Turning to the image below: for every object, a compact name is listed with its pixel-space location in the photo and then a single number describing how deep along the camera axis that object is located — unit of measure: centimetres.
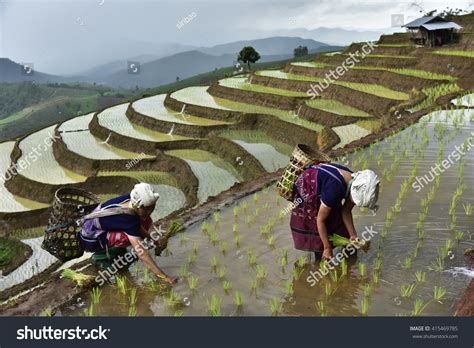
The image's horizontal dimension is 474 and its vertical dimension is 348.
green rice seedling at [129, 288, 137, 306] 420
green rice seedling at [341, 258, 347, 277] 442
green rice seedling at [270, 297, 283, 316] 400
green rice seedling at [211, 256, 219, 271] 497
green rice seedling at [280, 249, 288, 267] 484
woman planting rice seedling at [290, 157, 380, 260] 391
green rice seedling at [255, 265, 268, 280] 462
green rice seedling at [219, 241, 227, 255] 538
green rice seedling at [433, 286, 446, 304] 405
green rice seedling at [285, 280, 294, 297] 431
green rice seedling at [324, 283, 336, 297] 426
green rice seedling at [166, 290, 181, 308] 418
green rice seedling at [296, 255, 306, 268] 476
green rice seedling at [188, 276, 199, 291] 448
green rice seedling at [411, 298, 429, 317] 384
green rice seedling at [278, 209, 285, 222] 631
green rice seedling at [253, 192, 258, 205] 718
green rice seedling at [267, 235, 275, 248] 547
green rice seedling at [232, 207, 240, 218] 659
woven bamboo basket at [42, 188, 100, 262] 474
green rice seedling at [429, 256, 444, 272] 460
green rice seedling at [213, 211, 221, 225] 628
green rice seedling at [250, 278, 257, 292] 444
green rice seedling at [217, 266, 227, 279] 474
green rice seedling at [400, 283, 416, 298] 415
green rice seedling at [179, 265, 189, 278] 475
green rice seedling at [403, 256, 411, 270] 464
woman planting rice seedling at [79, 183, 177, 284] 423
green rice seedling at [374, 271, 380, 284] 441
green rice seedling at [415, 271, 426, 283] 436
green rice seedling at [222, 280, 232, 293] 444
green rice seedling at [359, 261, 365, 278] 452
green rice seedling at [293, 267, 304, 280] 454
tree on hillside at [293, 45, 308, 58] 7006
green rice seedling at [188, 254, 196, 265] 509
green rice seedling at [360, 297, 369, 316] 392
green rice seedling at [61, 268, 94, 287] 443
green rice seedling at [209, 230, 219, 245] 567
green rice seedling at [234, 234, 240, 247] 561
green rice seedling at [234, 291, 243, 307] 414
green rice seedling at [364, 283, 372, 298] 413
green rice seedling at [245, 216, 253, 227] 627
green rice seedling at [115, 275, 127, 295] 434
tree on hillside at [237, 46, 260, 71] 3638
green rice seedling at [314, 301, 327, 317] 400
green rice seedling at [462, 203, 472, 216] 587
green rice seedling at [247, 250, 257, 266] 501
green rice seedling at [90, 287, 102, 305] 426
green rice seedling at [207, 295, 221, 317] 396
